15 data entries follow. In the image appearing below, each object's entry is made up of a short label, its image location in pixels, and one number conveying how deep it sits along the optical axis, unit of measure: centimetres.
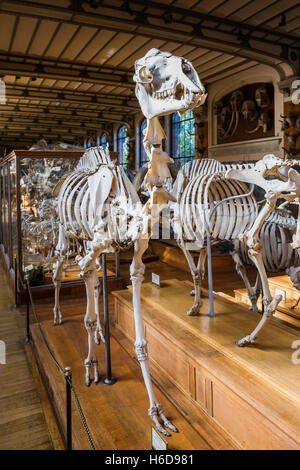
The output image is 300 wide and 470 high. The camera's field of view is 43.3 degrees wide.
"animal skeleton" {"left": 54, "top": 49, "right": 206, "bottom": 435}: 214
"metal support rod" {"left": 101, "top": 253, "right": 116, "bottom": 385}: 328
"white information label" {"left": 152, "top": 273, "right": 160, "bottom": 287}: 485
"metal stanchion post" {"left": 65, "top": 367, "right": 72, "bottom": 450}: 231
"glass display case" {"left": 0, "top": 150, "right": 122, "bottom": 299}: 626
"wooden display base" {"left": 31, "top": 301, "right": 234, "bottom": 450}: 254
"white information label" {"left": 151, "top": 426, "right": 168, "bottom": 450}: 221
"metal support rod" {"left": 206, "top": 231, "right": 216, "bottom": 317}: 378
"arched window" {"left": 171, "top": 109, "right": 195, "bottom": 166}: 1312
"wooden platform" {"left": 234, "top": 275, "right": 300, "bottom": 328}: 479
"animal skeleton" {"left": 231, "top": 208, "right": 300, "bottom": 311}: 388
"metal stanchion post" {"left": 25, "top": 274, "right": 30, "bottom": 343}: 471
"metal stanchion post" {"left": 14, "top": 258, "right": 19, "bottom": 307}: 600
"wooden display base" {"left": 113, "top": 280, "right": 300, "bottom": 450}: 229
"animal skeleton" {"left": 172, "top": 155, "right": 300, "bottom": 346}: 274
